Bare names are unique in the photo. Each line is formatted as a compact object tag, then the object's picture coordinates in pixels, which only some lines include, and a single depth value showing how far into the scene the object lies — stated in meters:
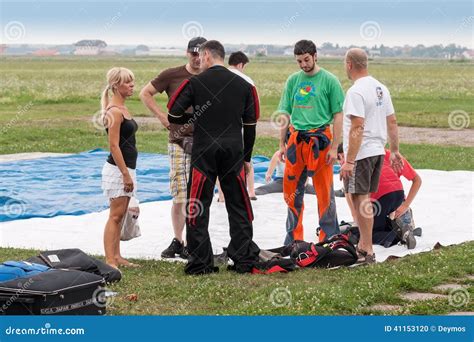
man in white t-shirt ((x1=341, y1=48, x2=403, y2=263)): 16.50
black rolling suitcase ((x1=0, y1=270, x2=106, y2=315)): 11.98
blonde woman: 15.66
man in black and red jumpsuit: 15.72
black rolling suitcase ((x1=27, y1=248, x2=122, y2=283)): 14.22
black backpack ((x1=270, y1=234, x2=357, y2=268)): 16.33
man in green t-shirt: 18.13
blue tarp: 22.75
